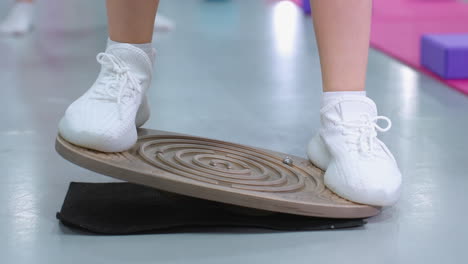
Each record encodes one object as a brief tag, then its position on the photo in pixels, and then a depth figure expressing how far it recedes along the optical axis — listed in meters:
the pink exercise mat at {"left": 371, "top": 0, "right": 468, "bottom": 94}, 3.23
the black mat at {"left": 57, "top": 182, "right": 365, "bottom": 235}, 1.87
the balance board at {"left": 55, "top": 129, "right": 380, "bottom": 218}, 1.84
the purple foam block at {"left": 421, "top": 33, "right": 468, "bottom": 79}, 2.76
